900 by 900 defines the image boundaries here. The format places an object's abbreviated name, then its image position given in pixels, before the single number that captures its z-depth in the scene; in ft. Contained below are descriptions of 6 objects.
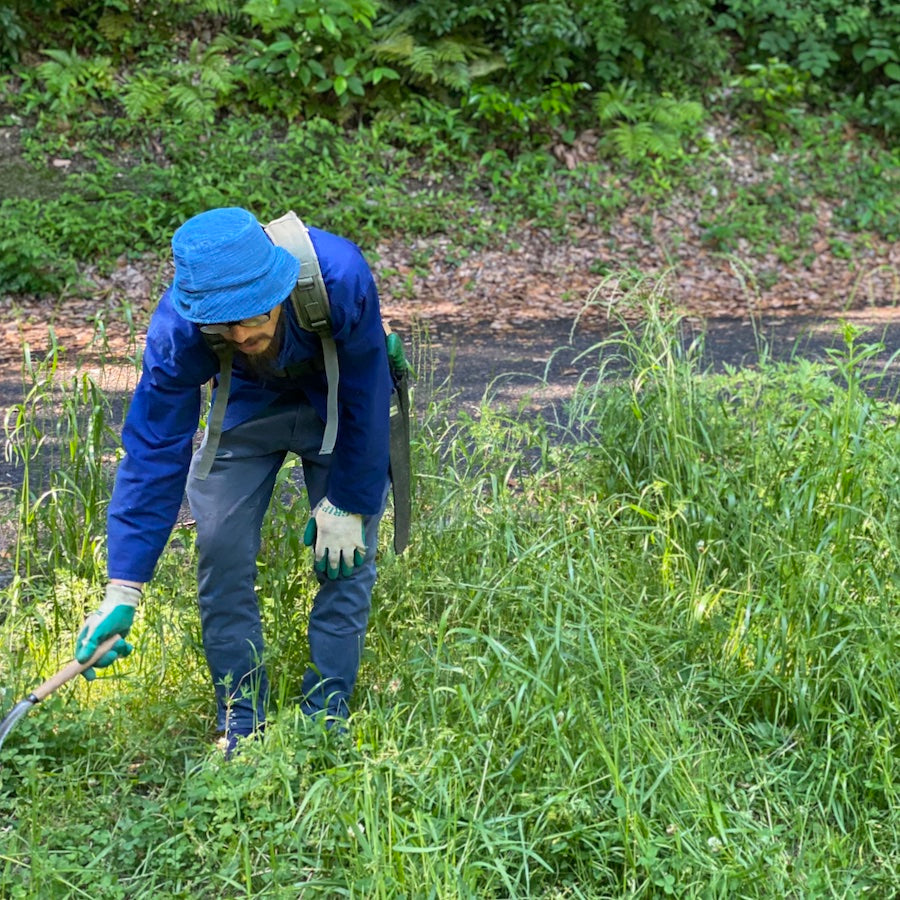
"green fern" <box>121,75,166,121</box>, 28.60
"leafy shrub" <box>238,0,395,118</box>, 29.78
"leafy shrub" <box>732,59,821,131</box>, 34.35
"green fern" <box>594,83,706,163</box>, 31.65
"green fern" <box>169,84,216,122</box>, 28.81
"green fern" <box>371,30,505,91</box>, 30.63
